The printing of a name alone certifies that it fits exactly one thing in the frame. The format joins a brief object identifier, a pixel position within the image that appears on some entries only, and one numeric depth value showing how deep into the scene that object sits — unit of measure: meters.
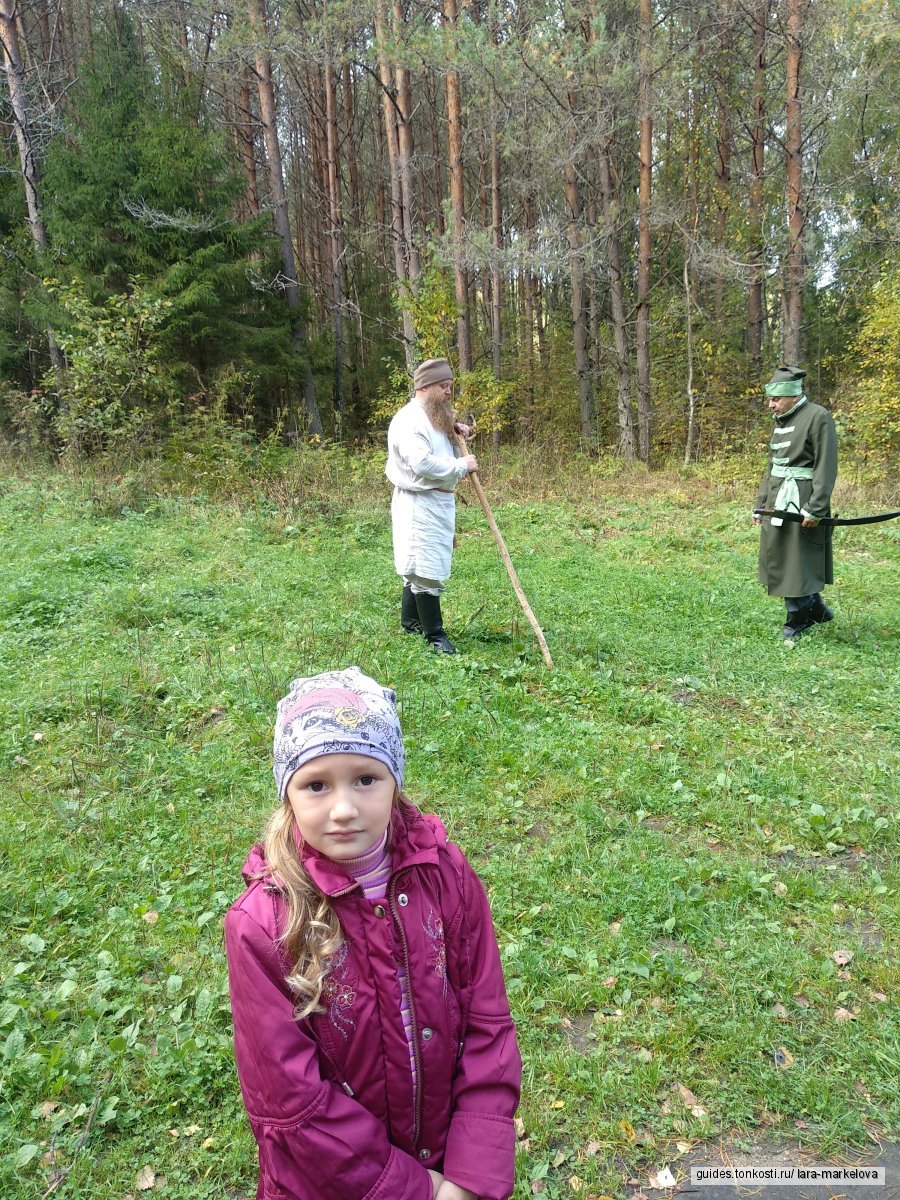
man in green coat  6.21
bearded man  5.40
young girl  1.41
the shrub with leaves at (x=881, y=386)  13.80
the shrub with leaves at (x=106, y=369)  12.17
